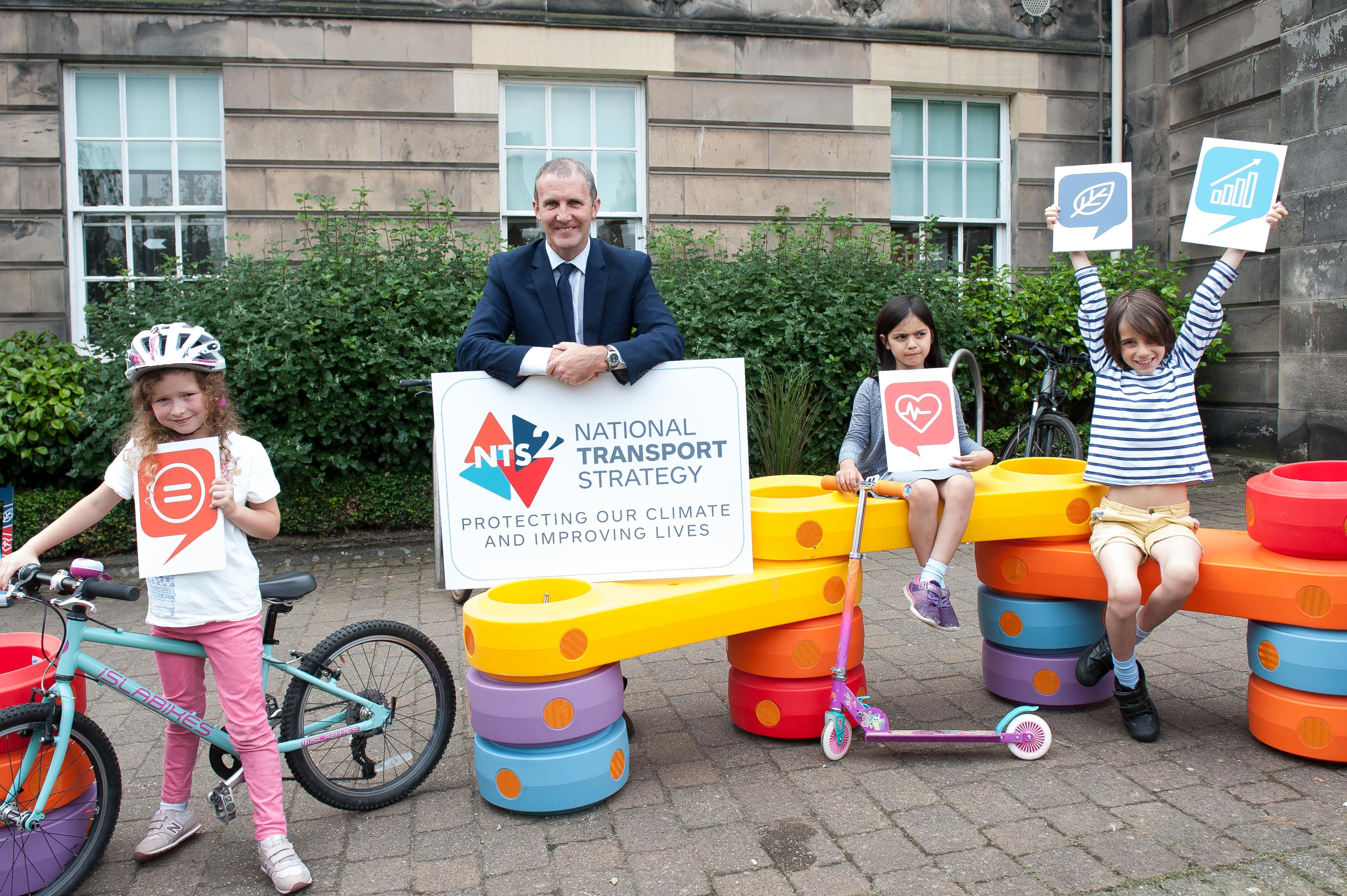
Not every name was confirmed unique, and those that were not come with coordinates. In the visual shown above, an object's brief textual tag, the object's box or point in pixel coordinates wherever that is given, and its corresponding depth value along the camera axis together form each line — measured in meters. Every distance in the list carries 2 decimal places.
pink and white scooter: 3.58
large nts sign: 3.57
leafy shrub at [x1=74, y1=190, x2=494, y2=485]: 7.09
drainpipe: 11.17
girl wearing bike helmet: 2.93
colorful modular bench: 3.27
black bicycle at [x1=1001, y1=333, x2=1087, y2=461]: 7.73
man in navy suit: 3.51
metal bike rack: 6.29
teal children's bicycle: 2.78
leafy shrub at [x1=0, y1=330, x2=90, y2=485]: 7.02
